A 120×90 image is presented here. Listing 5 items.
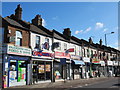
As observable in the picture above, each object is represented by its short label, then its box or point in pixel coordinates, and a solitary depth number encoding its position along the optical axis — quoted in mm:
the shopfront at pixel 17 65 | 17641
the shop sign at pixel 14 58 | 17998
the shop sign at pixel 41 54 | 21191
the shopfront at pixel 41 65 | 21298
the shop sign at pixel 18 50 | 17750
